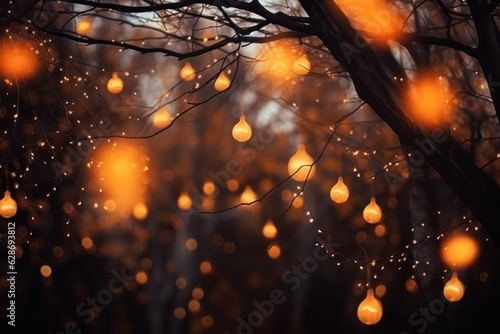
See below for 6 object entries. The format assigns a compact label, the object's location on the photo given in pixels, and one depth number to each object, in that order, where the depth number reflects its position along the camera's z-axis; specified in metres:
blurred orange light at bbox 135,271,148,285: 10.02
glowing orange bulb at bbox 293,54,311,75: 3.99
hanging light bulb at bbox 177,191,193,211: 8.72
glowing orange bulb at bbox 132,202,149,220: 8.61
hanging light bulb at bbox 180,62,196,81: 4.54
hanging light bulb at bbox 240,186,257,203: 6.64
